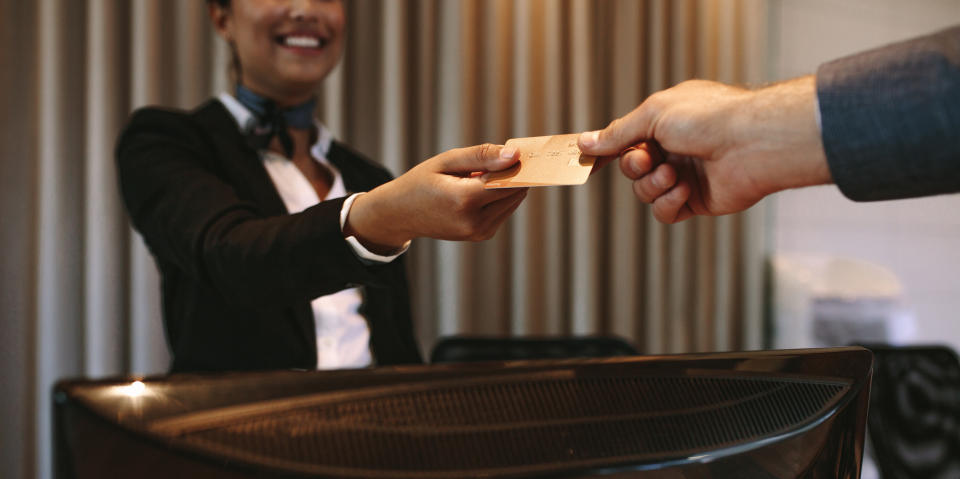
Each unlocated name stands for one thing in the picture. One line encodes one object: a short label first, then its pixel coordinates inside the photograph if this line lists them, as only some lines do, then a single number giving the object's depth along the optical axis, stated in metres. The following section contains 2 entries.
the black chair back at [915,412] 1.58
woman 0.73
